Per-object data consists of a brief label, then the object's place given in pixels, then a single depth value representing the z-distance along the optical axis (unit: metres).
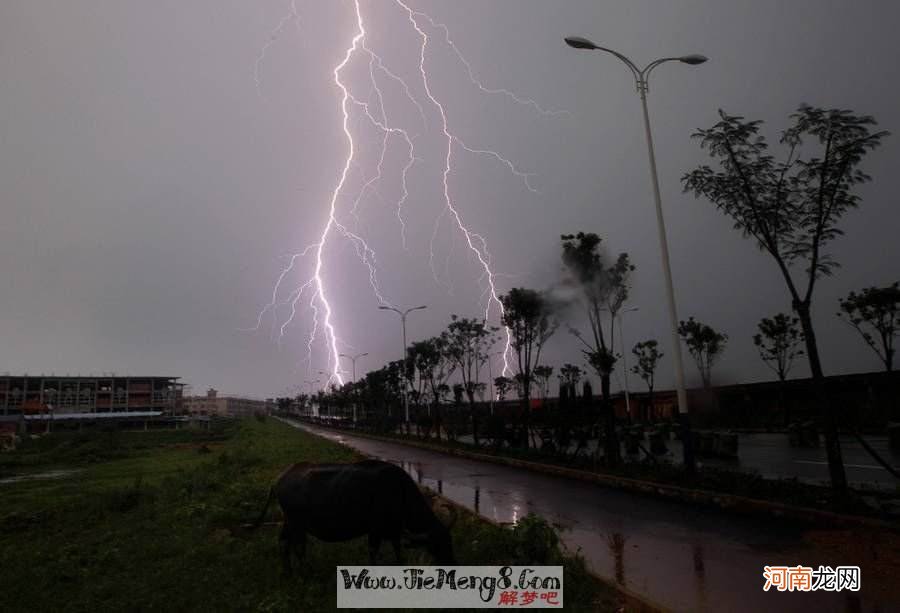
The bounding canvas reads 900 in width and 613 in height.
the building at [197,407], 187.90
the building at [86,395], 98.50
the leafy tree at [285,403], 179.51
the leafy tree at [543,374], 66.31
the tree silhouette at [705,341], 42.53
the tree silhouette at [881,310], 29.72
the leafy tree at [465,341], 34.97
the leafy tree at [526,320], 23.31
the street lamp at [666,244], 12.59
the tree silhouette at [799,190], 10.07
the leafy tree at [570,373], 60.41
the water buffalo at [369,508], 5.93
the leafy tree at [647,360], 47.50
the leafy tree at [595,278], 17.83
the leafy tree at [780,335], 38.75
